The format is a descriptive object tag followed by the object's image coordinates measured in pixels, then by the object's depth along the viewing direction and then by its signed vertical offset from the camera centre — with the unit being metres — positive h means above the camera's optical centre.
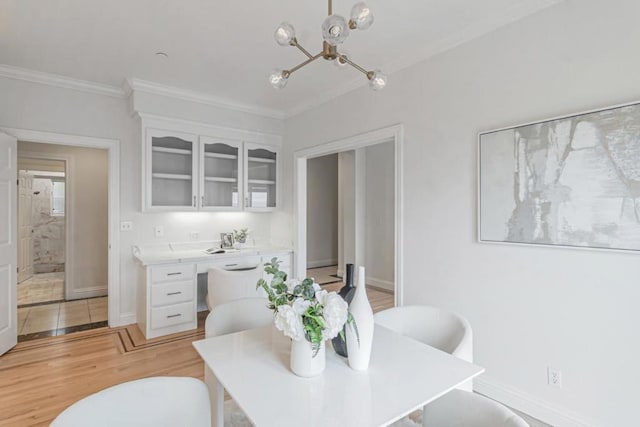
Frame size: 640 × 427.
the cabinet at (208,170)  3.66 +0.57
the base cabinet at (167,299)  3.35 -0.85
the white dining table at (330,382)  0.99 -0.58
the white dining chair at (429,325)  1.70 -0.59
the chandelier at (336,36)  1.31 +0.76
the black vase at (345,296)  1.35 -0.32
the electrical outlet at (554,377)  2.01 -0.98
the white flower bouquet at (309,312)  1.14 -0.33
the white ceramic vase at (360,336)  1.24 -0.45
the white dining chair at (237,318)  1.84 -0.59
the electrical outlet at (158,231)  3.90 -0.16
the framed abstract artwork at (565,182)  1.75 +0.21
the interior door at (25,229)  6.28 -0.23
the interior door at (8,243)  2.96 -0.23
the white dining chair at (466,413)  0.97 -0.63
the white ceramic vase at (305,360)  1.20 -0.52
